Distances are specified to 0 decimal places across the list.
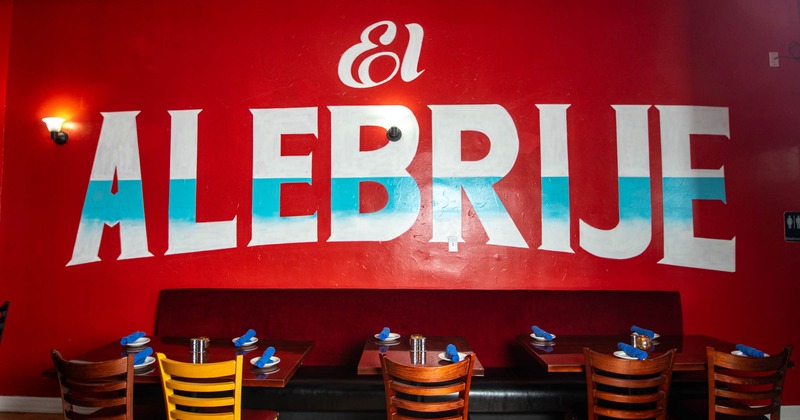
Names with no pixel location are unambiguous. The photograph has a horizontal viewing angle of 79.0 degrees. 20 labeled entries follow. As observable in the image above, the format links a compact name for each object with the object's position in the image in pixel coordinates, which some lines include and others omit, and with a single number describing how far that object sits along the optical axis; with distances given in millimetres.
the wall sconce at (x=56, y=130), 3977
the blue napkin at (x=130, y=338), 3121
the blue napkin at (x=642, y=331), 3256
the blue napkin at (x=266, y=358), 2659
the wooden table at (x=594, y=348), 2730
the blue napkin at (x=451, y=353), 2742
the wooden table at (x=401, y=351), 2656
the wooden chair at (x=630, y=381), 2533
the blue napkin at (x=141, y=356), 2732
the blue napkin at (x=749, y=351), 2791
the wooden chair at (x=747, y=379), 2543
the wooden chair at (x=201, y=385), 2342
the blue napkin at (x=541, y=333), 3223
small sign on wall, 3814
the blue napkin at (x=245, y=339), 3091
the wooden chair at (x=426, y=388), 2348
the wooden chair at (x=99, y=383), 2387
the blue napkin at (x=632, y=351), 2693
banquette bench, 3701
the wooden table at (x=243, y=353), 2525
